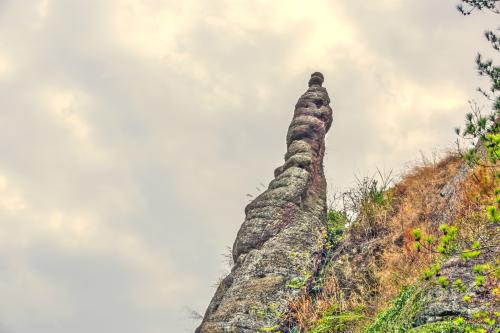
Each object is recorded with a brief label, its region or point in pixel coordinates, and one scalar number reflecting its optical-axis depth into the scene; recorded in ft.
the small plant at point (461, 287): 41.88
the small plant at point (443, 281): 39.86
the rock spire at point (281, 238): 87.45
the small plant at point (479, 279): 40.28
